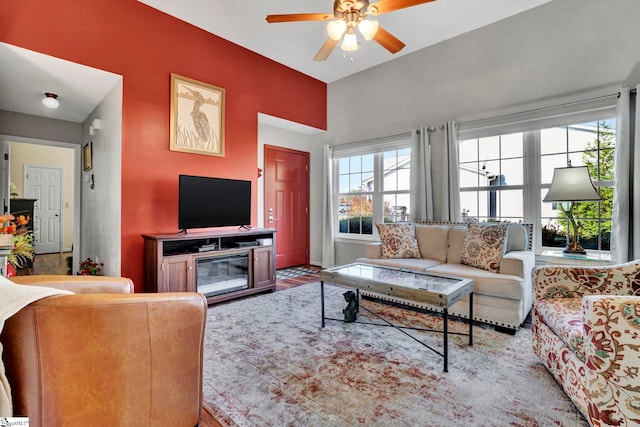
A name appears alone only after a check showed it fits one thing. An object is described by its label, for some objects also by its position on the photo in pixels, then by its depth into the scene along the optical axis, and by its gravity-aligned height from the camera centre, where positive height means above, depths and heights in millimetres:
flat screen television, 3303 +122
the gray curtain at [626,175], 2754 +350
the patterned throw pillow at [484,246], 2846 -322
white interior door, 6559 +187
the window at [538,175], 3078 +441
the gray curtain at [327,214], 5141 -24
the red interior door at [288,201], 5020 +193
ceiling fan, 2231 +1508
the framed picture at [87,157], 4199 +809
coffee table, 1980 -530
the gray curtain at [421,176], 4035 +489
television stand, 3057 -561
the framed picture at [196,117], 3492 +1150
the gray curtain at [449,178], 3807 +440
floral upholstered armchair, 1227 -589
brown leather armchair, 950 -509
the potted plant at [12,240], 1870 -189
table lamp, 2586 +208
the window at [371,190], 4605 +372
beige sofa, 2529 -541
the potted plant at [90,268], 3496 -655
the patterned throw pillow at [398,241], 3504 -332
